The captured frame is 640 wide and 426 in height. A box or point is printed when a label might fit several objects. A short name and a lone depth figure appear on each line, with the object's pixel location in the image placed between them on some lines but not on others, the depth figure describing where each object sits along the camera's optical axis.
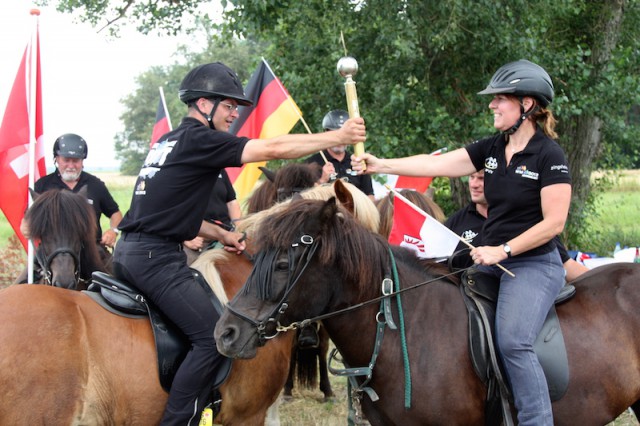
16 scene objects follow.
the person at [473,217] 5.76
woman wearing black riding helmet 3.84
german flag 8.62
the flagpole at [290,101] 8.28
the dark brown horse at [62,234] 5.63
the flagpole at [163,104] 10.64
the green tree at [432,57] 10.09
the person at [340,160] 7.97
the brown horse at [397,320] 3.64
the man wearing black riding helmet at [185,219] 4.25
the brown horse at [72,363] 3.84
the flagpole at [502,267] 3.94
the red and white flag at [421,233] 4.60
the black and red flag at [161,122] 10.66
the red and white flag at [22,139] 6.92
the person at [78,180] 7.05
